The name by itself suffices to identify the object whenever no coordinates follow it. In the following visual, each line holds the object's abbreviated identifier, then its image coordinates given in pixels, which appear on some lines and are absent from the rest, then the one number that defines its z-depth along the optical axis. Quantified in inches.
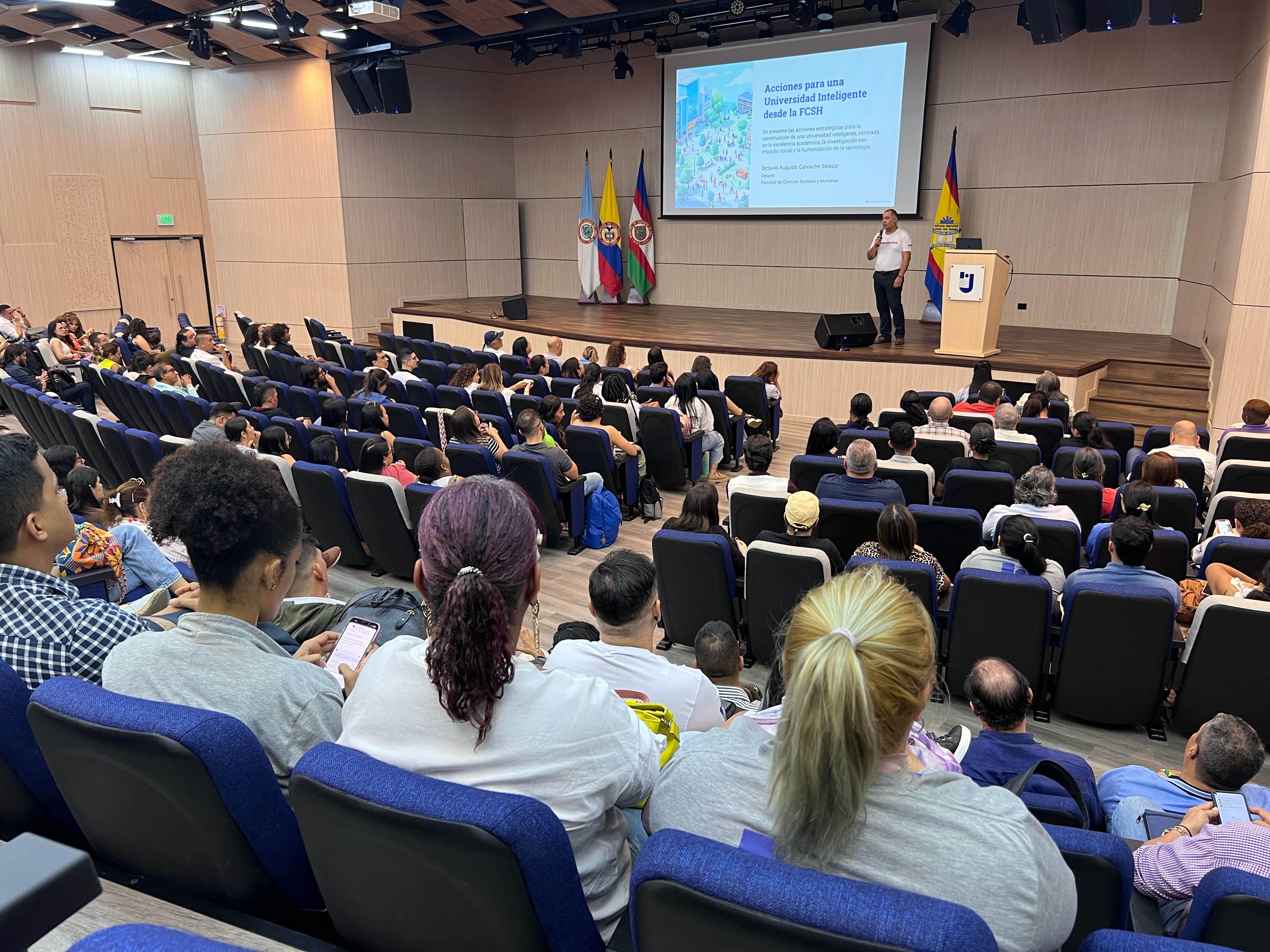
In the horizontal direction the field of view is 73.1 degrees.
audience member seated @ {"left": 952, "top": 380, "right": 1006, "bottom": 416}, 273.7
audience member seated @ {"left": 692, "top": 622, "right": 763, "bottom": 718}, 114.8
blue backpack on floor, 233.0
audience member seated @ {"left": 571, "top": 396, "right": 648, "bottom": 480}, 248.4
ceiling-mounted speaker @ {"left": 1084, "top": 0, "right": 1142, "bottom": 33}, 309.0
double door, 613.3
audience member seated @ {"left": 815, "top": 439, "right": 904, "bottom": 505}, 183.9
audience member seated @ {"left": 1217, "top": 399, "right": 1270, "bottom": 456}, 228.5
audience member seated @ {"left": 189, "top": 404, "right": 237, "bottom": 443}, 212.1
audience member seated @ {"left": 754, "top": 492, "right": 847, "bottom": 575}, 156.6
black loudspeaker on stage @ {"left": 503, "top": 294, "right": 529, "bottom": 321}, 516.7
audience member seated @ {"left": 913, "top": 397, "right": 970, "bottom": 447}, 240.7
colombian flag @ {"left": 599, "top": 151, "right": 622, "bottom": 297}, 581.0
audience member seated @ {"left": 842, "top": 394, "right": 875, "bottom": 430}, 255.4
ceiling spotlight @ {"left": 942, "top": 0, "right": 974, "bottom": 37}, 412.5
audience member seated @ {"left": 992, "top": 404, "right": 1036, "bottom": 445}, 233.1
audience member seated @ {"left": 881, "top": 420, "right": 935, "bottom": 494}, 209.9
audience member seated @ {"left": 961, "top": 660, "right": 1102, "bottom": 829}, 92.4
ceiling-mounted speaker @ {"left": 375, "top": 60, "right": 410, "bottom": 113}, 519.8
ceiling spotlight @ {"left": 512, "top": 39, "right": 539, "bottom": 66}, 547.5
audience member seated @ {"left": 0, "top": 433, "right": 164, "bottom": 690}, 77.9
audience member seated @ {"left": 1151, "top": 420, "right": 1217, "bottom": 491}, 217.6
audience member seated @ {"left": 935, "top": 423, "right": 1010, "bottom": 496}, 203.6
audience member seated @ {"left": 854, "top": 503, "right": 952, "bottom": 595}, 151.4
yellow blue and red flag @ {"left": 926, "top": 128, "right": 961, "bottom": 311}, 450.3
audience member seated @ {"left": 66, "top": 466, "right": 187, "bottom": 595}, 146.2
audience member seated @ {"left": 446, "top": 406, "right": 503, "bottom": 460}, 228.4
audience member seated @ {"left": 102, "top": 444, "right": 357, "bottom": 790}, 66.6
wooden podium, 346.3
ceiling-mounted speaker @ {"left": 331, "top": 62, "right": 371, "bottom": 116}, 529.3
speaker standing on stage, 399.9
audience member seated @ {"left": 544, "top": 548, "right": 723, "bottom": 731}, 91.7
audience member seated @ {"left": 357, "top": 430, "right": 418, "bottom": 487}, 202.2
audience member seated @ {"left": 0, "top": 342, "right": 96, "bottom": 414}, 354.3
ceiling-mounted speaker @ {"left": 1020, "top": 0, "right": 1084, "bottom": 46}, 323.9
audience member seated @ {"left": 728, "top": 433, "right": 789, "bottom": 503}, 195.5
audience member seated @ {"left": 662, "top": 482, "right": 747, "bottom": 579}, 165.6
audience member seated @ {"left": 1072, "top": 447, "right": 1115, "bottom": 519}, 195.3
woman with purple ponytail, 56.7
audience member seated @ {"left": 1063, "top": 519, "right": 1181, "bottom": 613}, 139.3
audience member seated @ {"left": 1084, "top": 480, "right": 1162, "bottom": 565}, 166.1
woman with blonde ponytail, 47.5
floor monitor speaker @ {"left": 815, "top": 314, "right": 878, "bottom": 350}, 378.0
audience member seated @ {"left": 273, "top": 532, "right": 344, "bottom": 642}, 102.0
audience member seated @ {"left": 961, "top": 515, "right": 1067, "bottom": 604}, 145.3
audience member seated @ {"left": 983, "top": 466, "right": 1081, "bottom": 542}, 169.6
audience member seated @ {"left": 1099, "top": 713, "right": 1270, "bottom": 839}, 88.5
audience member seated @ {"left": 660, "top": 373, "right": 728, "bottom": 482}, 276.5
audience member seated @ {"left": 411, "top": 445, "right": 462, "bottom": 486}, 197.6
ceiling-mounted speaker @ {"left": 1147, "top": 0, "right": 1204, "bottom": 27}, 320.2
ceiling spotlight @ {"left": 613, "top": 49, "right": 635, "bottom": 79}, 546.9
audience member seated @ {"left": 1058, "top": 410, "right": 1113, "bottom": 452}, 228.8
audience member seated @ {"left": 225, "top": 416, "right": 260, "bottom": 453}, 220.5
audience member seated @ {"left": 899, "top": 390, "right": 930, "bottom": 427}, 267.9
